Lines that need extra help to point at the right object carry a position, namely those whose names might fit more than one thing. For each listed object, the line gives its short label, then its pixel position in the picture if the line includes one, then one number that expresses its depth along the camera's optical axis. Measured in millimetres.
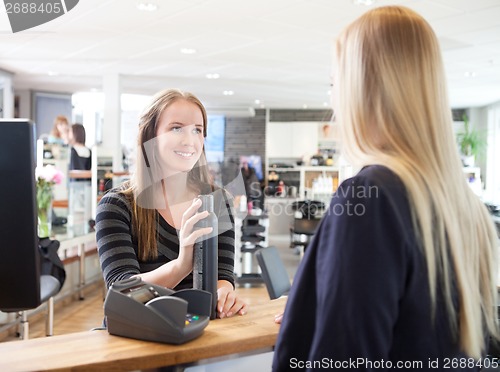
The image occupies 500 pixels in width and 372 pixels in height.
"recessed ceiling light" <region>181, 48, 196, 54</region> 6098
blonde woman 694
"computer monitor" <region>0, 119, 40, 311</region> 813
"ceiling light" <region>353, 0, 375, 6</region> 4199
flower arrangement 4045
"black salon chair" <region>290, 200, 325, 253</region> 6851
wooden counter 891
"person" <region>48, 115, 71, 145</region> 5304
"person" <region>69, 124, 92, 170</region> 5238
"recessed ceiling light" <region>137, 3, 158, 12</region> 4362
